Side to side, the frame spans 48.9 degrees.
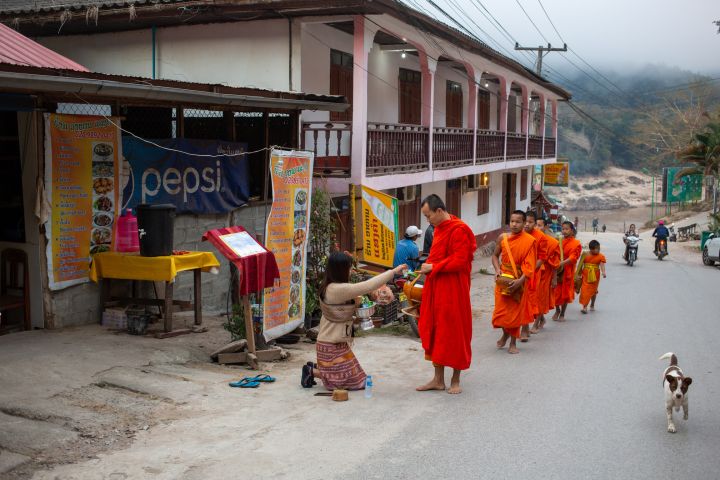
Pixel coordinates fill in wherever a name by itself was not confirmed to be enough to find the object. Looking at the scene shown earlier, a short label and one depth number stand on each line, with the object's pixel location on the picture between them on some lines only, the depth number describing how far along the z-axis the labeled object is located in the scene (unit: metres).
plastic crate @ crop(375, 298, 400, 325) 11.51
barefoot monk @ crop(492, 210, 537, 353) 9.88
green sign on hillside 53.88
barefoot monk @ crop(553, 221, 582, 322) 13.34
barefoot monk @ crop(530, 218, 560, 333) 11.91
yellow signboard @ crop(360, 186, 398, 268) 12.49
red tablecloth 7.91
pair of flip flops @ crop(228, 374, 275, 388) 7.43
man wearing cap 11.41
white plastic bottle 7.31
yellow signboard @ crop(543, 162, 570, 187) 42.28
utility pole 41.22
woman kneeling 7.16
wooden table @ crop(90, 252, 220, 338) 8.73
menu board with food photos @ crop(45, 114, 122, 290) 8.39
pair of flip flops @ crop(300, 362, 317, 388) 7.46
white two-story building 13.25
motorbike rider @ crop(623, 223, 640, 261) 27.00
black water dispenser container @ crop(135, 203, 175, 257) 8.62
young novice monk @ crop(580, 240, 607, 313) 14.49
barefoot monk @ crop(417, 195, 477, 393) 7.55
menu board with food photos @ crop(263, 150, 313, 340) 8.80
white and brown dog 6.51
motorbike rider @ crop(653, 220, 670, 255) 30.09
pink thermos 9.20
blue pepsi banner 9.51
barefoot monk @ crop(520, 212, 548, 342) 11.05
